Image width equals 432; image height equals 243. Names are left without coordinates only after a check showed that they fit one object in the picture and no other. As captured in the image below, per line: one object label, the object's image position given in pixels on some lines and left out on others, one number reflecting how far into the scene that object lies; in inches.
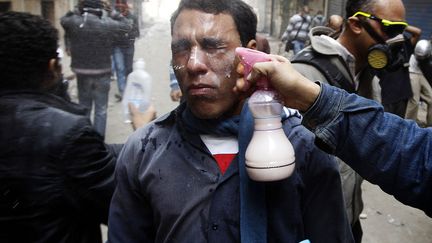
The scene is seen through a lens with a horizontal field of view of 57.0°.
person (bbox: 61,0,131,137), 191.6
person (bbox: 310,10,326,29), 525.3
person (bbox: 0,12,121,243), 62.3
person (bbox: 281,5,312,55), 412.5
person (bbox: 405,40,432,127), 234.7
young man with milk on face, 50.8
